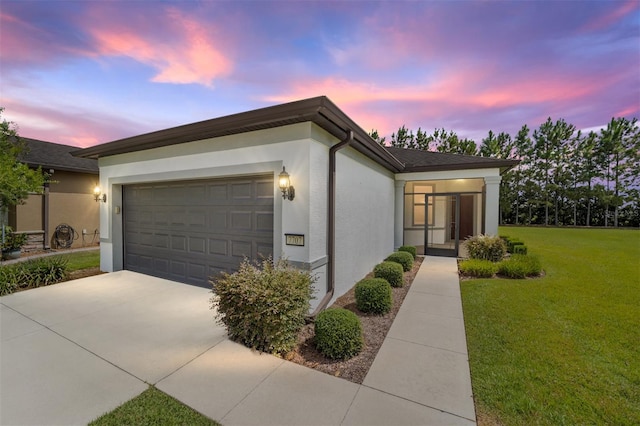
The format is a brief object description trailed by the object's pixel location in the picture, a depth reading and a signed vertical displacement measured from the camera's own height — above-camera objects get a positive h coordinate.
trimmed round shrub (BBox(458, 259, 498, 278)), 7.49 -1.67
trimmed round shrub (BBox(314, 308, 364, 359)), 3.46 -1.68
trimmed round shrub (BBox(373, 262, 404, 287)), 6.54 -1.62
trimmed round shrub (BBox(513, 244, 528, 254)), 9.92 -1.46
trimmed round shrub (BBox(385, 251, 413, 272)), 8.09 -1.56
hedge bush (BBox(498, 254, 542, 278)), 7.32 -1.61
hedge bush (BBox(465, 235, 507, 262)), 8.89 -1.30
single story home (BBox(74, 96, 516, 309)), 4.69 +0.24
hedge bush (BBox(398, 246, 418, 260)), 9.95 -1.54
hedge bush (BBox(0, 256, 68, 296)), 5.88 -1.67
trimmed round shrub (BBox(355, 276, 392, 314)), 4.95 -1.66
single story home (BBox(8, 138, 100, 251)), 11.22 -0.10
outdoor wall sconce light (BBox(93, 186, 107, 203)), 7.82 +0.26
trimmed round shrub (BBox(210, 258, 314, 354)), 3.55 -1.36
